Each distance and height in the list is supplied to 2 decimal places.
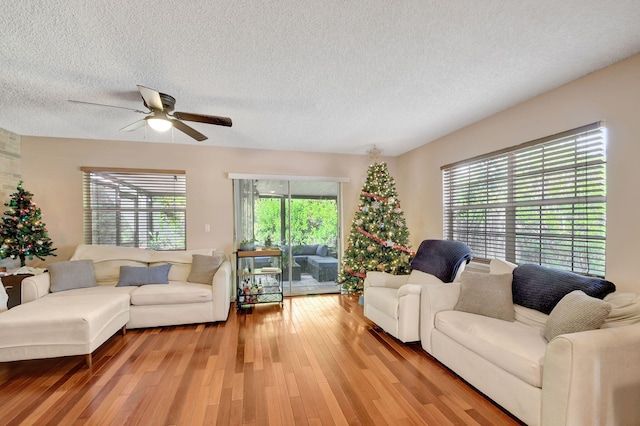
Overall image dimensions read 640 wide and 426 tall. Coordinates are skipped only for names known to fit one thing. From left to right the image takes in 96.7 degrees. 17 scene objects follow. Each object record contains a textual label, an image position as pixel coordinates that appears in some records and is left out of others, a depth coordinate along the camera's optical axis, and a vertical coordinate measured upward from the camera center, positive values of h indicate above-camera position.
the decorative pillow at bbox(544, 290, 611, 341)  1.77 -0.68
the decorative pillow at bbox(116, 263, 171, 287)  3.69 -0.83
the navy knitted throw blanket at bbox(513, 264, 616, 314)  2.07 -0.60
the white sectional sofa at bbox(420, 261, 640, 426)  1.54 -0.97
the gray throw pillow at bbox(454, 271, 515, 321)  2.47 -0.77
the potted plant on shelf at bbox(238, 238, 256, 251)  4.39 -0.53
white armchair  2.90 -0.90
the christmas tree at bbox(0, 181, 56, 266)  3.52 -0.22
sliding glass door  4.85 -0.23
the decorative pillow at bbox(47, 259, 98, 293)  3.44 -0.77
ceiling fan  2.50 +0.88
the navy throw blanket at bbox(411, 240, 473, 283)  3.21 -0.57
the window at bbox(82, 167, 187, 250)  4.28 +0.07
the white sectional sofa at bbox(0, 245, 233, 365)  2.43 -0.95
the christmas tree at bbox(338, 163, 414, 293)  4.42 -0.40
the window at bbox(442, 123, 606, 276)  2.42 +0.08
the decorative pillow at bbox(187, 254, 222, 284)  3.87 -0.78
